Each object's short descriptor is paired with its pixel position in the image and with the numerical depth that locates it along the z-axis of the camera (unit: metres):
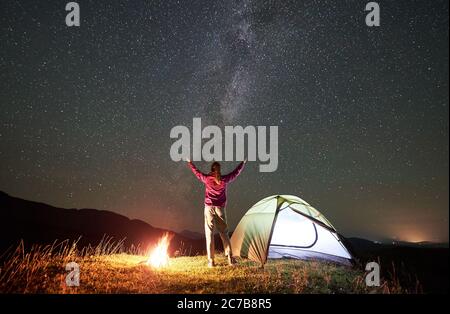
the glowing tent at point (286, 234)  10.16
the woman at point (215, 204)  8.84
